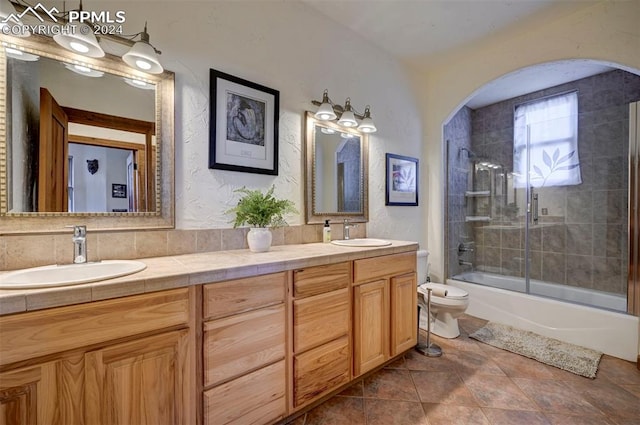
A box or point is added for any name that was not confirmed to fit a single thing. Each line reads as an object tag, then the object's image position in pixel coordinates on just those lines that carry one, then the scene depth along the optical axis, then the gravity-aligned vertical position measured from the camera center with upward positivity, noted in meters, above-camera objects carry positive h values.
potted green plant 1.59 -0.03
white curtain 3.04 +0.78
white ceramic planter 1.59 -0.17
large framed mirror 1.15 +0.33
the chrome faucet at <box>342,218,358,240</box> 2.29 -0.16
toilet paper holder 2.14 -1.12
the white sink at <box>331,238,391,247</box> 2.02 -0.25
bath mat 1.98 -1.13
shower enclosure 2.77 +0.21
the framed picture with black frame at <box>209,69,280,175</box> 1.66 +0.55
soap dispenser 2.11 -0.18
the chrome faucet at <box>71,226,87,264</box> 1.19 -0.15
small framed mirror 2.10 +0.32
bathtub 2.10 -0.92
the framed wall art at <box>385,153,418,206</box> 2.72 +0.31
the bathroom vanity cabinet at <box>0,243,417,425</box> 0.84 -0.55
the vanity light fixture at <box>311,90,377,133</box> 2.04 +0.76
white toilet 2.30 -0.81
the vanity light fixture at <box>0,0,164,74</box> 1.14 +0.74
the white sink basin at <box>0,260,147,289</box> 0.98 -0.25
